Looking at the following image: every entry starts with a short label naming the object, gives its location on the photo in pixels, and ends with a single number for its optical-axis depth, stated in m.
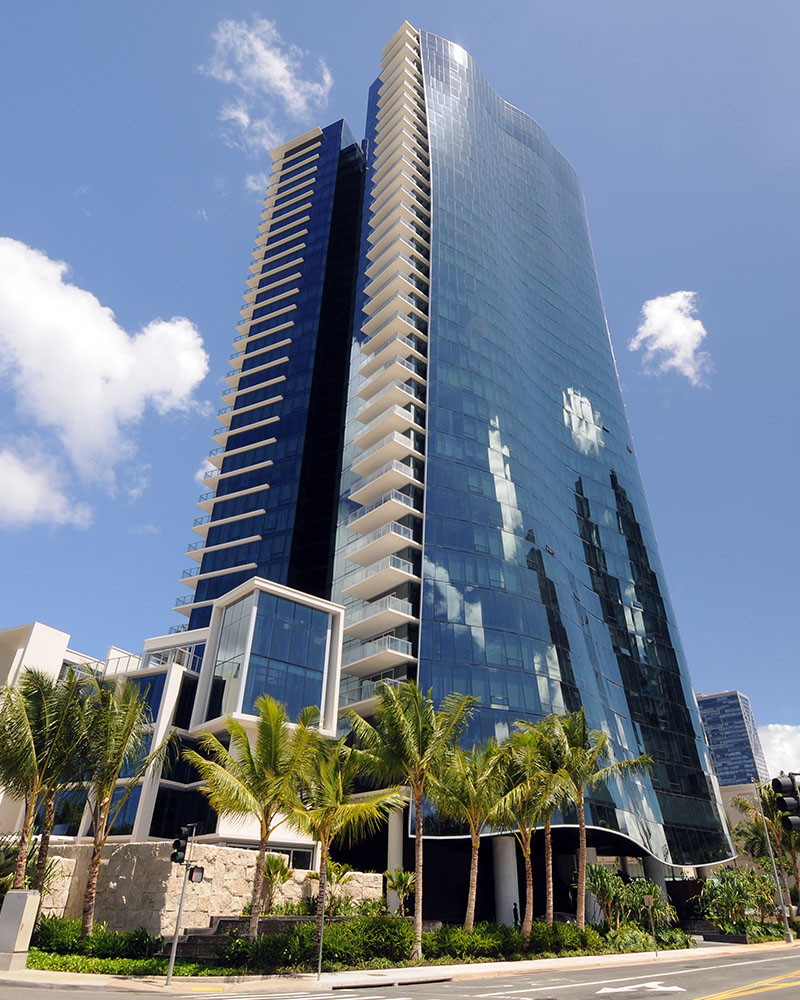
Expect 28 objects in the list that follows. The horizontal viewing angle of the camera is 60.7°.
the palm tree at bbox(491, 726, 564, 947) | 30.52
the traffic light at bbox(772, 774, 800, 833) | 11.33
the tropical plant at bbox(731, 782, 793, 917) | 53.78
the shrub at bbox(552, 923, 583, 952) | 30.25
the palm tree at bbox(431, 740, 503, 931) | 29.25
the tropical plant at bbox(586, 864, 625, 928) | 35.91
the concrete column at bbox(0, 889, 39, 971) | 20.14
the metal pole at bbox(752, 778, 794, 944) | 41.88
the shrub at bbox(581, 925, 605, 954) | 31.27
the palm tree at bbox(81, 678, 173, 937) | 26.34
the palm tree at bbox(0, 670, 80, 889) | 24.98
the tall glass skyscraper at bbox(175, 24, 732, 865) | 47.84
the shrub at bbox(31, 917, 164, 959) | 22.45
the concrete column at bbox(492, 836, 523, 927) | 39.56
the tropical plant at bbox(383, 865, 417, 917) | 35.48
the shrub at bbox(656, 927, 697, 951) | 35.31
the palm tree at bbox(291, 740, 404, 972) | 24.27
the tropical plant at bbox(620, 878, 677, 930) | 35.91
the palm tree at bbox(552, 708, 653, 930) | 32.81
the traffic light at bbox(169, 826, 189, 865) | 19.64
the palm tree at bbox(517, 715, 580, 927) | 30.80
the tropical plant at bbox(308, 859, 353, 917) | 29.98
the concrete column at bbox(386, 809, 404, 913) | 40.34
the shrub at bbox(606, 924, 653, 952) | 32.75
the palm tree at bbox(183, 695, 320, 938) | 23.34
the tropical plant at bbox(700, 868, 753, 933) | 42.75
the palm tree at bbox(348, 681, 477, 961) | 27.50
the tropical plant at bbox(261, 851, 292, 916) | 27.83
